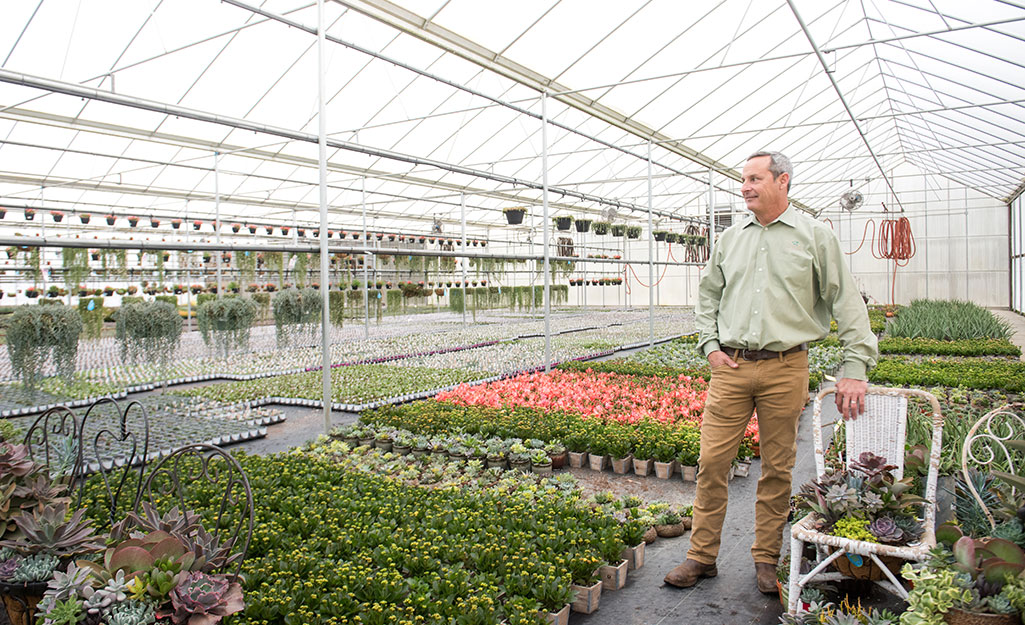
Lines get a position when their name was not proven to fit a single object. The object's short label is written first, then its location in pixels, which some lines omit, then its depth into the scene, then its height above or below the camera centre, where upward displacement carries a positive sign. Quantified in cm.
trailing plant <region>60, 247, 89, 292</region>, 661 +34
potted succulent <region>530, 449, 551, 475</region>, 485 -130
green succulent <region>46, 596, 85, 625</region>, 198 -97
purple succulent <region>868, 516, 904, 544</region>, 211 -81
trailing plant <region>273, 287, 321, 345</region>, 728 -17
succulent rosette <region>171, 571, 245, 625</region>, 203 -98
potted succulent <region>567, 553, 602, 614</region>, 281 -130
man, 265 -19
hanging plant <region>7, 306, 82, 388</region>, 566 -35
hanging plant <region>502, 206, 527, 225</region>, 1278 +152
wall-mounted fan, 1520 +201
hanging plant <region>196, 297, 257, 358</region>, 694 -27
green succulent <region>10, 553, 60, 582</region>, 232 -97
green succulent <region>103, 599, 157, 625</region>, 196 -97
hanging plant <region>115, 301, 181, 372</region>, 650 -33
